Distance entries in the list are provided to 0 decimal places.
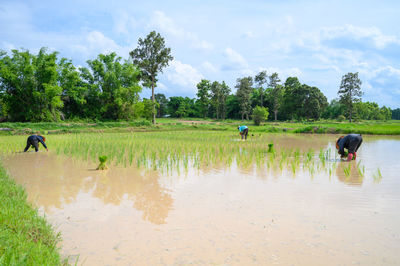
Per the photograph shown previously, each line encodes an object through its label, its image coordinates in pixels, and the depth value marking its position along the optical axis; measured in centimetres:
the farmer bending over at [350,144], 793
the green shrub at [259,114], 3044
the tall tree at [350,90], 4416
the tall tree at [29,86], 2328
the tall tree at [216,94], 4875
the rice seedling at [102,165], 652
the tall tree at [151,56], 2850
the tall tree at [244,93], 4566
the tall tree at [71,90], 2627
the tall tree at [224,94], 4919
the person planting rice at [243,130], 1452
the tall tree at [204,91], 4966
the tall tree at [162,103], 6228
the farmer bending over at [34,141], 987
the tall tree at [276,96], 4303
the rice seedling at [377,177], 582
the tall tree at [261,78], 4616
